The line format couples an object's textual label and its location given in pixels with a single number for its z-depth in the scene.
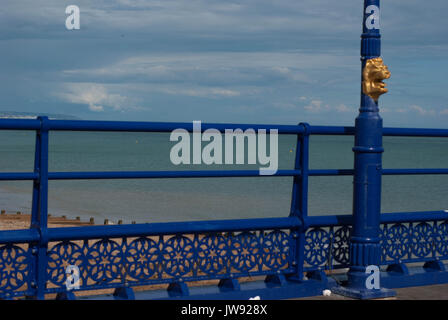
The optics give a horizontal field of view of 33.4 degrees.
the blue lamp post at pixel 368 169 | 6.47
